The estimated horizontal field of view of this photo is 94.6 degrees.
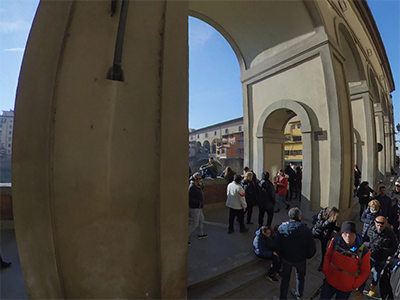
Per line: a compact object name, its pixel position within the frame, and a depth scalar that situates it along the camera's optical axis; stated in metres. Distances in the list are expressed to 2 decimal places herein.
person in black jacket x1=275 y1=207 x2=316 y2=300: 2.69
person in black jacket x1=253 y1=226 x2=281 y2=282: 3.46
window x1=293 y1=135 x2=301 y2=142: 28.65
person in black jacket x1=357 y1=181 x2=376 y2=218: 6.38
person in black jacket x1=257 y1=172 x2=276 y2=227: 4.70
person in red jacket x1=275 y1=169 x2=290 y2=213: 6.57
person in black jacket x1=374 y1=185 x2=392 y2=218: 4.98
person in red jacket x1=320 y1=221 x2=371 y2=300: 2.28
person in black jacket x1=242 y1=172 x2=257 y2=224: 5.09
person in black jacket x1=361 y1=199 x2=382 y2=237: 3.88
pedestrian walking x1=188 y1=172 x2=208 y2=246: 4.13
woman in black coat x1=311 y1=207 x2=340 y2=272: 3.56
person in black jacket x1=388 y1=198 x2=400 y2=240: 4.45
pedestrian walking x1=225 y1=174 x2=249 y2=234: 4.59
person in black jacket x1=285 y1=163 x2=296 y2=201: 8.16
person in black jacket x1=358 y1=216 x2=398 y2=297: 3.04
